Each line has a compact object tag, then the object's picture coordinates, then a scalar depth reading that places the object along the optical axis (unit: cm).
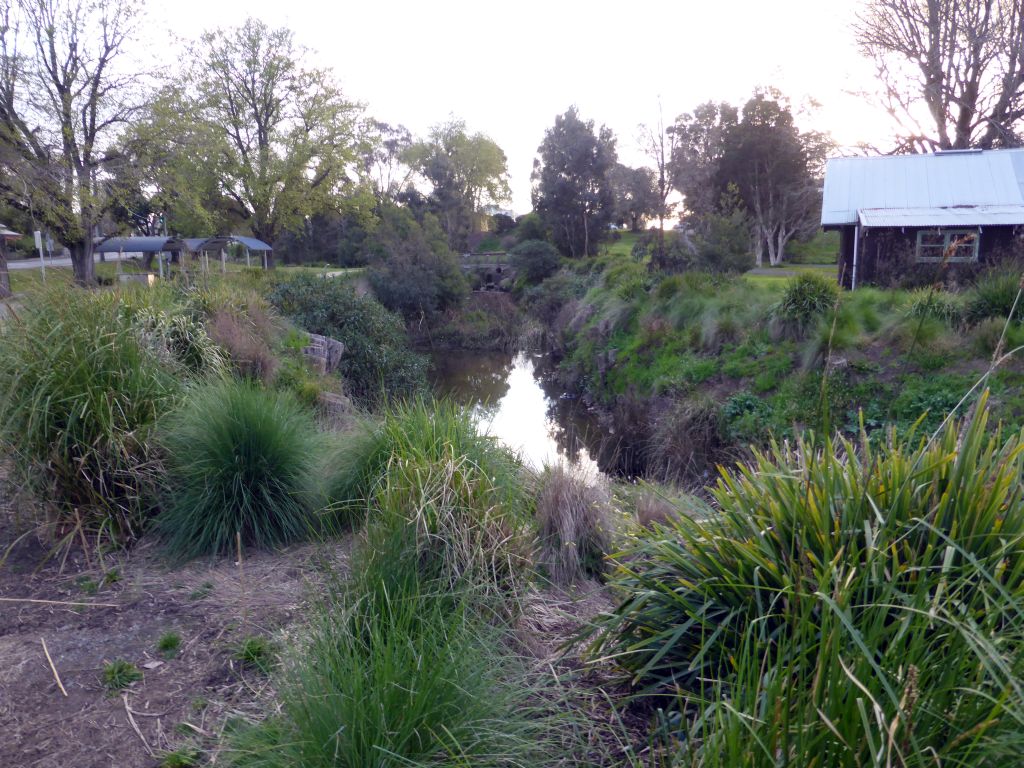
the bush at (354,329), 1805
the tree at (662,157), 3446
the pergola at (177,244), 3195
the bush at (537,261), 4475
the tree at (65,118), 2298
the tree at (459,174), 6034
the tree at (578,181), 4888
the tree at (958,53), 2769
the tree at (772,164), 3628
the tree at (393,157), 6299
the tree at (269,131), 3838
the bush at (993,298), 1470
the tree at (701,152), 3706
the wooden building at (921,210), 2180
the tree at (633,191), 4697
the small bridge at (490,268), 4800
